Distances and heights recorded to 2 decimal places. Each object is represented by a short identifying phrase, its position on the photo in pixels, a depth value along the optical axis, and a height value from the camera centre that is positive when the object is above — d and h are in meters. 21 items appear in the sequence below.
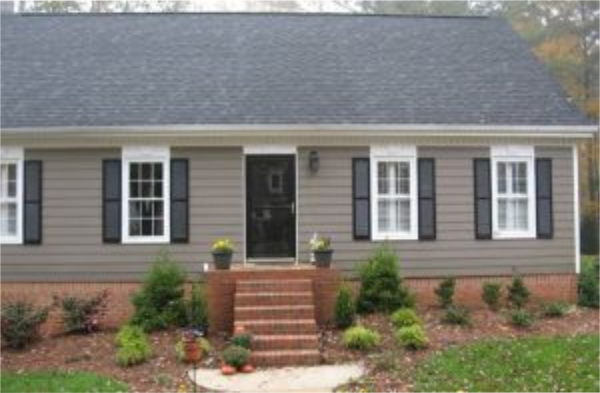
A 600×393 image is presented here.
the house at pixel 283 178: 13.91 +0.73
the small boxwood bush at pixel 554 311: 13.33 -1.62
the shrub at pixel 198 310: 12.27 -1.50
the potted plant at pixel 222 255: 12.62 -0.62
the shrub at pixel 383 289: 13.16 -1.24
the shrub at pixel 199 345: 10.76 -1.89
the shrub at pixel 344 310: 12.34 -1.49
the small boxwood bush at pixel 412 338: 11.10 -1.75
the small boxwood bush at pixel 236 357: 10.45 -1.90
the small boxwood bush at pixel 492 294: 13.66 -1.38
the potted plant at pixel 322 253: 12.73 -0.59
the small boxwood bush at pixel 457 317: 12.43 -1.62
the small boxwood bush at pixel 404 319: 12.15 -1.61
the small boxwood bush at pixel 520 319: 12.42 -1.64
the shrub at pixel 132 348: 10.65 -1.86
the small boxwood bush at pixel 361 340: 11.18 -1.78
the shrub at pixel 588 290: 14.24 -1.34
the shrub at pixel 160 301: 12.61 -1.40
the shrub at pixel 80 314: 12.70 -1.61
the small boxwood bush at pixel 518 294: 13.77 -1.37
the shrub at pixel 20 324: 11.80 -1.66
